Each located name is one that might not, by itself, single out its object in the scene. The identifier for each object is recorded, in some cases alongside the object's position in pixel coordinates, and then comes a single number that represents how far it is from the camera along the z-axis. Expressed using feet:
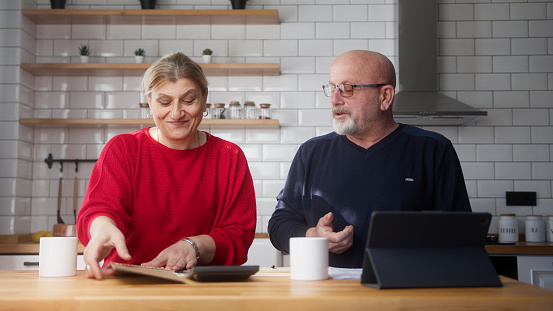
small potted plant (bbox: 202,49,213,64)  13.65
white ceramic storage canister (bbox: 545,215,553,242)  12.94
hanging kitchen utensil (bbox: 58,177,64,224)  13.12
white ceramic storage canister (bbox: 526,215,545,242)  12.93
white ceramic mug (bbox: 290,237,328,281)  4.82
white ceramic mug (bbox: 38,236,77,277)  5.12
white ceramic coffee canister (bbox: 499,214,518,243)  12.78
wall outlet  13.60
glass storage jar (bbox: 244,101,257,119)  13.54
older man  7.13
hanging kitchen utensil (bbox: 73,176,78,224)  13.52
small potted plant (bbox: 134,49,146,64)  13.69
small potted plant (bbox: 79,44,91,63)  13.83
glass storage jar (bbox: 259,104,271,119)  13.39
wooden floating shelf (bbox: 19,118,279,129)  13.23
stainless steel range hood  13.26
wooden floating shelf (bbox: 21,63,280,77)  13.35
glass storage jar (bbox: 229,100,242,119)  13.44
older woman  6.12
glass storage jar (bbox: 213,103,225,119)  13.44
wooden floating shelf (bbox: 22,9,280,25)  13.52
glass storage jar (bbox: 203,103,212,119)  13.45
